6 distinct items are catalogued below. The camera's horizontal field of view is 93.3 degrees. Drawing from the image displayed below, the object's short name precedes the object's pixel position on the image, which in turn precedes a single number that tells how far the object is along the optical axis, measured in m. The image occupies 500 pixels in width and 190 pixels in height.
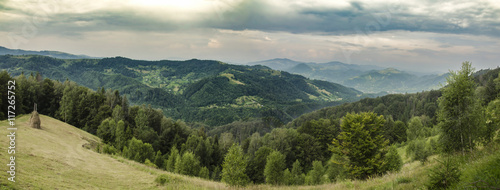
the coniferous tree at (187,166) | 55.78
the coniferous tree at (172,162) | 62.34
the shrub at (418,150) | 45.13
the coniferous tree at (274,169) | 56.28
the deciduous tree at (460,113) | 20.19
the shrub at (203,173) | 61.49
